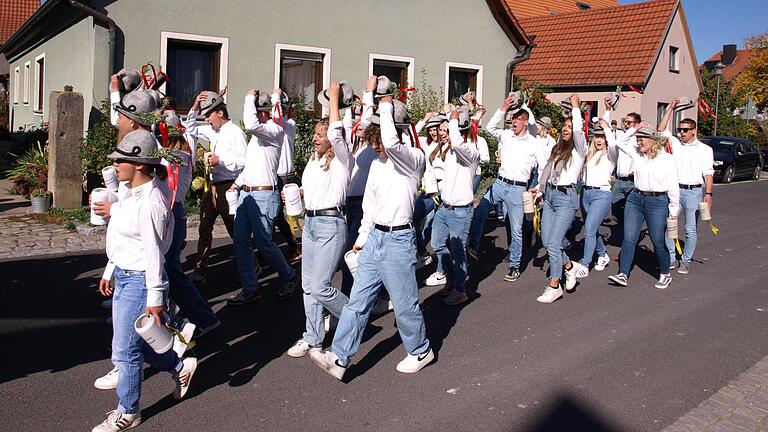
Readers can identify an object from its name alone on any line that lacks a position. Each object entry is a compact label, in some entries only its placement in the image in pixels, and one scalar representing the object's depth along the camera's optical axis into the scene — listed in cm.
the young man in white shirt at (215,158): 730
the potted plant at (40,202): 1187
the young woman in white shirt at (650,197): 815
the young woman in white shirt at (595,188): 884
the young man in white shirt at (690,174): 948
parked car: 2450
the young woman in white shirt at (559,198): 774
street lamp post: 2681
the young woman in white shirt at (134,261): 421
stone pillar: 1197
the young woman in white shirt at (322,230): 548
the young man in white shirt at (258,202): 685
